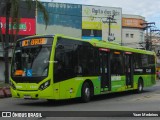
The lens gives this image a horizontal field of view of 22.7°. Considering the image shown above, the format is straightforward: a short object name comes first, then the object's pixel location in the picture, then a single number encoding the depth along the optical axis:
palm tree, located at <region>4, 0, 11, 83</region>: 28.78
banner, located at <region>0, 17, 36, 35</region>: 47.25
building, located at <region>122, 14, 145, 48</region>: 68.18
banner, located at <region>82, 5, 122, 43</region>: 55.53
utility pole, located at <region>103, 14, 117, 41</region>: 54.40
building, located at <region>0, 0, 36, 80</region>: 47.38
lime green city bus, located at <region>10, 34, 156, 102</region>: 16.36
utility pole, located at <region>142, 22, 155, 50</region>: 73.21
